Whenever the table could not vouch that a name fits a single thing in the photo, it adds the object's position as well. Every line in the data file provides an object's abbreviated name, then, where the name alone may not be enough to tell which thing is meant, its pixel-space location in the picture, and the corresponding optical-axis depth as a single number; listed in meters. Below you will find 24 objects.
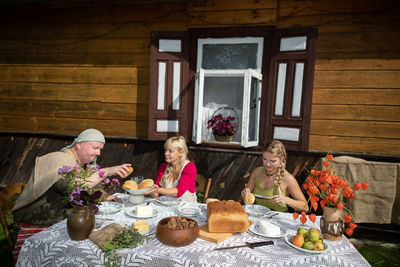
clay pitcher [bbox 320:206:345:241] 1.65
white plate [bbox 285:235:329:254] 1.45
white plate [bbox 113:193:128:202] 2.32
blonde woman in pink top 2.84
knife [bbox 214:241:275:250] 1.52
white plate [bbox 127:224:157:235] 1.63
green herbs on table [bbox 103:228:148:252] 1.40
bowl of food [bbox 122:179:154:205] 2.10
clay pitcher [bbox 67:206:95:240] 1.49
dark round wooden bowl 1.44
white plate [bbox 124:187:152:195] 2.09
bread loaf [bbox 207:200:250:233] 1.65
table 1.37
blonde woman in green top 2.61
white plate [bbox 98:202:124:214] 1.92
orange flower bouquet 1.51
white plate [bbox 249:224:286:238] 1.65
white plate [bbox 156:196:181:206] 2.14
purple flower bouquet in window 4.24
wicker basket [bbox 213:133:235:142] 4.25
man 1.94
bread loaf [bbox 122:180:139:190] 2.12
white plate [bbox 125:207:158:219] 1.86
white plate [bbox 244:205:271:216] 1.98
